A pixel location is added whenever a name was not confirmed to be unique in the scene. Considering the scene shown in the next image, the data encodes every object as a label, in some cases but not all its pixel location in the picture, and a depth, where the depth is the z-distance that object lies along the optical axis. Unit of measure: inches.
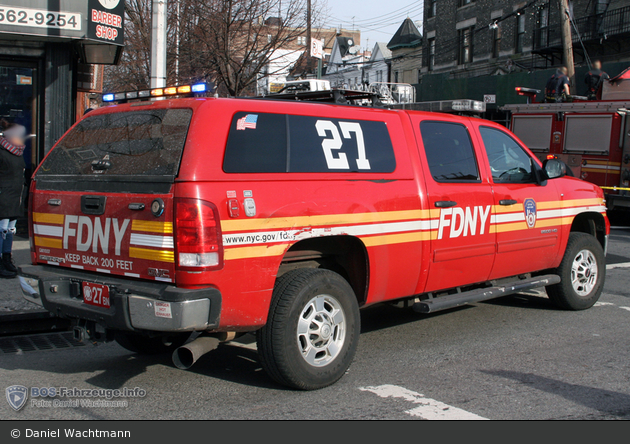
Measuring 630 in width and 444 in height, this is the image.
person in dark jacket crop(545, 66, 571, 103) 632.4
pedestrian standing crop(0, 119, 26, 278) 316.5
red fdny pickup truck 156.6
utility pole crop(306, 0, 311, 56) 666.8
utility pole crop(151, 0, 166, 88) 343.2
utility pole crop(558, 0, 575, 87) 741.9
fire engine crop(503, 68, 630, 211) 553.9
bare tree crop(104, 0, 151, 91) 709.9
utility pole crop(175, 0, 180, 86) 647.1
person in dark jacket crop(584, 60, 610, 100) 615.8
